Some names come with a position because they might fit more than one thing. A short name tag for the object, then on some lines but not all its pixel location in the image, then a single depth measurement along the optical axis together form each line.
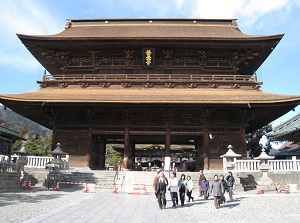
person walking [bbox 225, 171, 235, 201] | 13.73
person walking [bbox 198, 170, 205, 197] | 15.43
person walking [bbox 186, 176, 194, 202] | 13.44
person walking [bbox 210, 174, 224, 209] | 11.43
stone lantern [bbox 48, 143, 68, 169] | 19.53
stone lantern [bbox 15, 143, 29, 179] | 19.27
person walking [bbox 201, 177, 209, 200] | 14.26
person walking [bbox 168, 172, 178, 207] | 11.95
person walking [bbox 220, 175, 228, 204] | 12.75
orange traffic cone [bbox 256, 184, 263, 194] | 16.34
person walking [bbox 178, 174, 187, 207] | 12.23
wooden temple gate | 21.44
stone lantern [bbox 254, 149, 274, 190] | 17.61
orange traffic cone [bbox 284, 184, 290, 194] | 16.30
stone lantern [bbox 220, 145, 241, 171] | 18.98
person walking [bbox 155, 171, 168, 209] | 11.26
